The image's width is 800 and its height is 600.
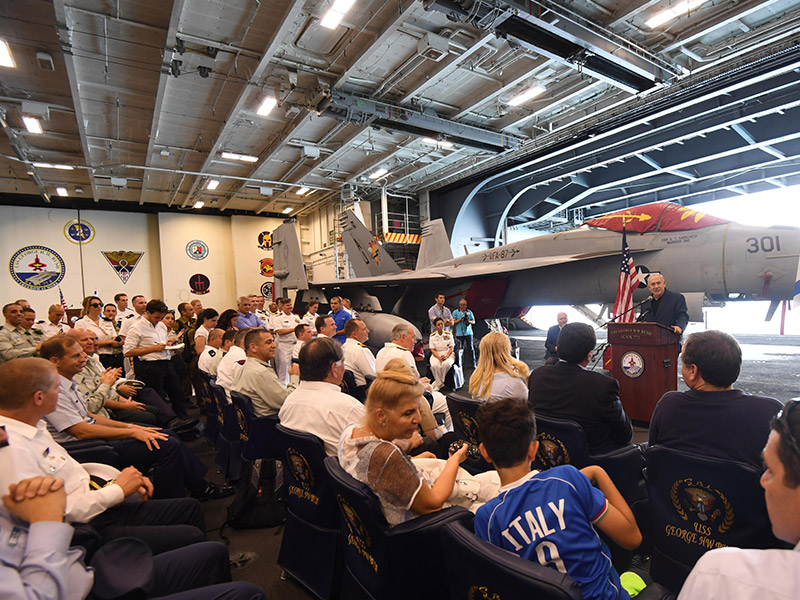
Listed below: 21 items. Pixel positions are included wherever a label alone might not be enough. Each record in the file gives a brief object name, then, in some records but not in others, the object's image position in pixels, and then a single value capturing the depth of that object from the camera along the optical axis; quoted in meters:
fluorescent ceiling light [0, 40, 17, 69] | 6.85
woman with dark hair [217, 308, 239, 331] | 5.23
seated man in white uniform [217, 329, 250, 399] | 3.52
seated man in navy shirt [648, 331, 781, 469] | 1.56
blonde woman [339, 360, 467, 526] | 1.40
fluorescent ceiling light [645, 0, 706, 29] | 6.20
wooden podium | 4.03
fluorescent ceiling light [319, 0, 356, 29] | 6.11
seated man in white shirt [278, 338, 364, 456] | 2.10
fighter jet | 5.13
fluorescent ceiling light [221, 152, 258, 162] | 12.22
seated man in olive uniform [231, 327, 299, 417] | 2.90
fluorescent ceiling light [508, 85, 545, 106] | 8.82
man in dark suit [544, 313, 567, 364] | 6.42
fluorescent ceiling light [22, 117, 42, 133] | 9.24
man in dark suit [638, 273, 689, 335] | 4.40
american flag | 5.35
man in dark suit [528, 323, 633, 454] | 2.03
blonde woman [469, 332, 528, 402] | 2.64
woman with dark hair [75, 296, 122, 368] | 5.32
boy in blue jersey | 1.05
